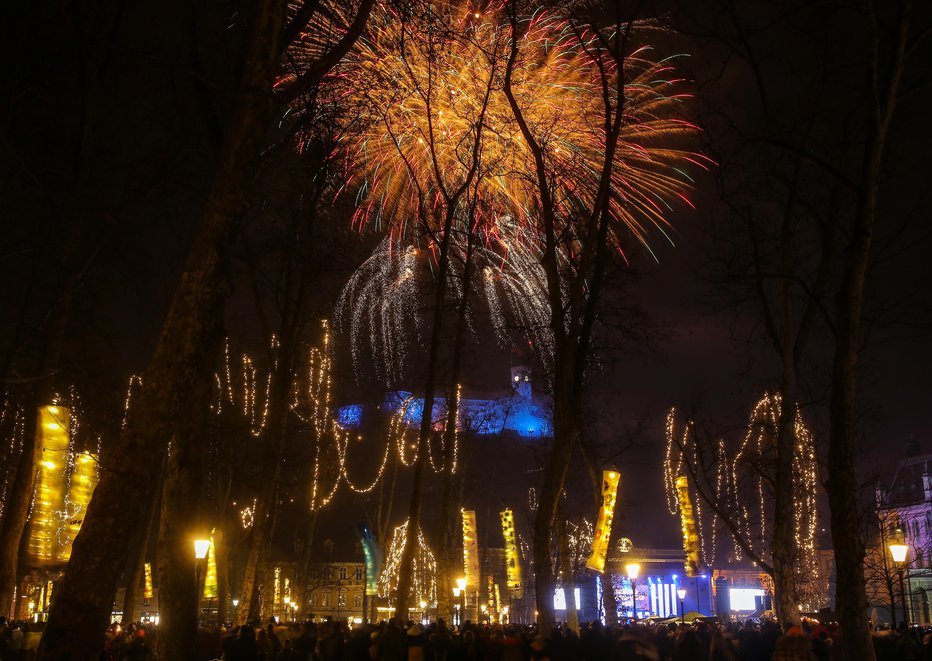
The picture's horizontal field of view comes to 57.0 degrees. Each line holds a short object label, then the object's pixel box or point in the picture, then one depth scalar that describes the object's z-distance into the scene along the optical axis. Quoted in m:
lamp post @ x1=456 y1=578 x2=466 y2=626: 42.23
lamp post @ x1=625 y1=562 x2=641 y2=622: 26.12
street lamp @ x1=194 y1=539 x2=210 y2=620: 17.75
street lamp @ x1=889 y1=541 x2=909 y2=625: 16.47
